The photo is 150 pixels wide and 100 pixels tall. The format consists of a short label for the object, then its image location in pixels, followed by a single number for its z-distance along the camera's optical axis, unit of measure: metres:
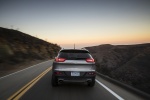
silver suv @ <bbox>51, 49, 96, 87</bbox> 9.60
